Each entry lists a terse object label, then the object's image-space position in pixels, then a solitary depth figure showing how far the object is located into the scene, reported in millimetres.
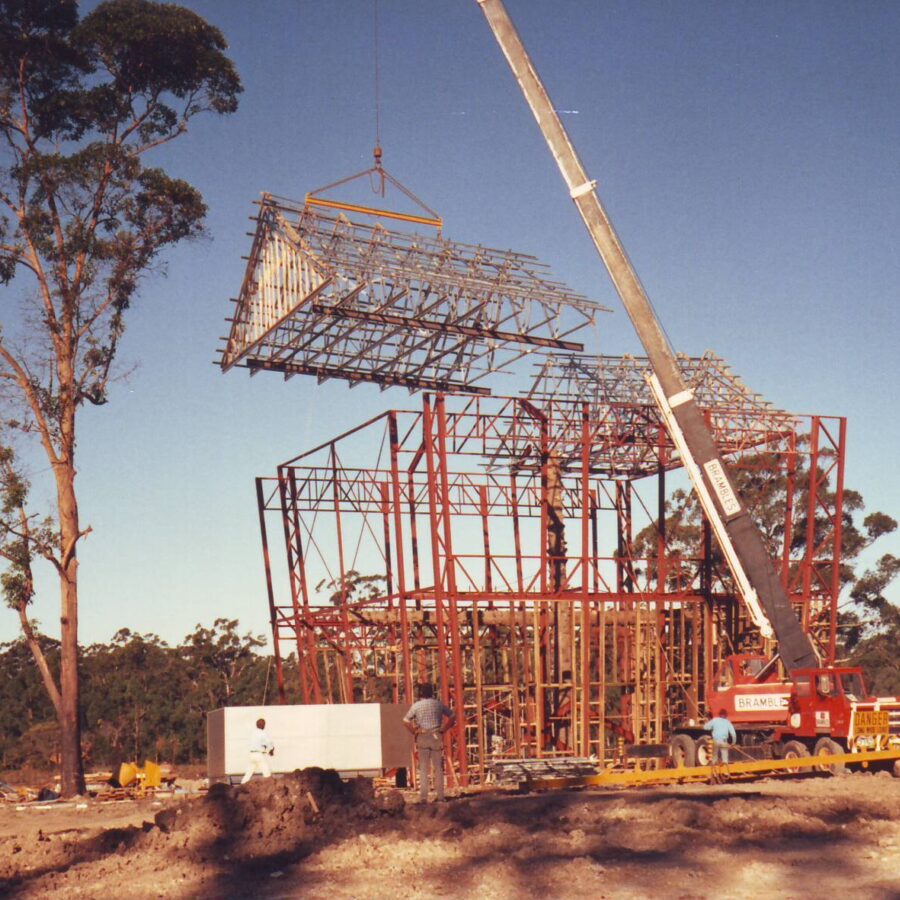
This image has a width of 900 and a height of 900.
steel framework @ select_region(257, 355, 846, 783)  30812
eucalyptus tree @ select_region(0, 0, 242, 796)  27953
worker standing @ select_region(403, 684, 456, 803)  18172
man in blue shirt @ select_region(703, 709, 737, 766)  23875
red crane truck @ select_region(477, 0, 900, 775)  23406
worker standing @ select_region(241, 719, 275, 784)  21359
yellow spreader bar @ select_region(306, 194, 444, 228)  28922
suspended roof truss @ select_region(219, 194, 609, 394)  27922
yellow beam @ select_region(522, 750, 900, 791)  21891
